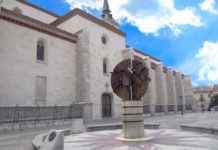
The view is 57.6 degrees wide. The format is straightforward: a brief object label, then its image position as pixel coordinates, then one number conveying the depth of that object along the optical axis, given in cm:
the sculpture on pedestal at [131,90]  654
